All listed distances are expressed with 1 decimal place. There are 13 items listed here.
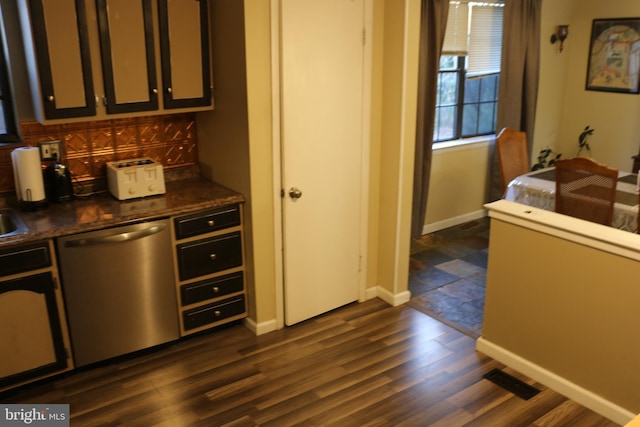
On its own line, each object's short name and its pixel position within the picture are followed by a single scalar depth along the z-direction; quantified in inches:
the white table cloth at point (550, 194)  133.0
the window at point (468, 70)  196.7
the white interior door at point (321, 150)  127.8
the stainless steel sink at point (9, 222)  115.5
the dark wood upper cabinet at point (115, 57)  112.7
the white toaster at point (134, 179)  128.4
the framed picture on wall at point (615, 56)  215.6
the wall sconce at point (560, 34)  225.0
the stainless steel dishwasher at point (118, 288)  116.0
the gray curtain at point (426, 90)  177.5
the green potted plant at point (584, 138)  235.6
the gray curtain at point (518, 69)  204.2
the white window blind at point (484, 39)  201.3
